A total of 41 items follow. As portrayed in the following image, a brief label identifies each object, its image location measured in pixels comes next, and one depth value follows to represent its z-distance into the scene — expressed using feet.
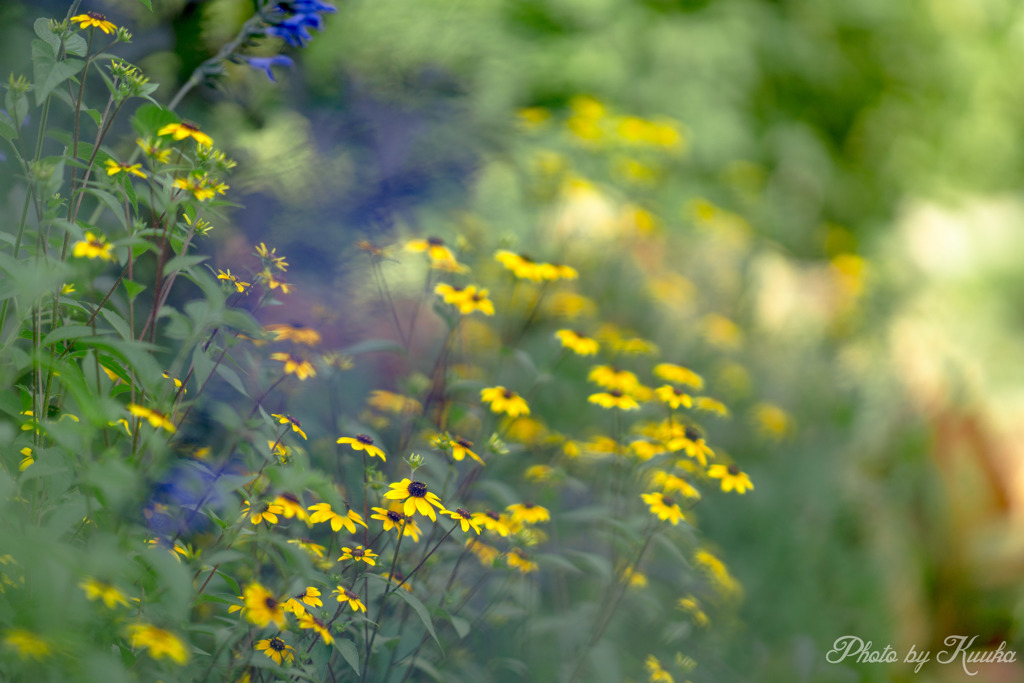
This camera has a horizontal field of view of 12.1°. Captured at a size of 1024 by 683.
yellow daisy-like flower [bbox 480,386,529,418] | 12.17
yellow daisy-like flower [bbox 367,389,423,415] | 12.61
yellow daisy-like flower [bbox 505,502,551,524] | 12.06
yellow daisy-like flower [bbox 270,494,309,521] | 11.50
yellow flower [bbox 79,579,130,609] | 11.18
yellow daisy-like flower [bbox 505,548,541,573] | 12.13
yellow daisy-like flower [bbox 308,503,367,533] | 11.64
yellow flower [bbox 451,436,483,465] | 11.88
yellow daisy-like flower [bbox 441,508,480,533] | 11.73
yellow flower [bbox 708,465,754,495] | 12.21
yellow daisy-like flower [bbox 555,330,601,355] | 12.38
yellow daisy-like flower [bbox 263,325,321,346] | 12.19
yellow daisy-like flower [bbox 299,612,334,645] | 11.55
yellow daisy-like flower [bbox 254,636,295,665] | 11.59
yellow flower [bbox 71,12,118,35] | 11.60
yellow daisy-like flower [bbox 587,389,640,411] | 12.25
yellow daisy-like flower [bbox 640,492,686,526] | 11.98
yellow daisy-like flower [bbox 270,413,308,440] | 11.67
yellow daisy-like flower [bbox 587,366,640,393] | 12.44
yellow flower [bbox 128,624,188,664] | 11.15
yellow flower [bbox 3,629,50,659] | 11.08
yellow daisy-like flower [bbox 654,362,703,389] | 12.60
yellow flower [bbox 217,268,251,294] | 11.65
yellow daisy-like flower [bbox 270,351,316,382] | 11.99
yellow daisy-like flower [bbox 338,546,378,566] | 11.67
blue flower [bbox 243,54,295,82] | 12.10
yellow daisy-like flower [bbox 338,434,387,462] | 11.79
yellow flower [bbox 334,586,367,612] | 11.62
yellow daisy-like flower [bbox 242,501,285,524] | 11.57
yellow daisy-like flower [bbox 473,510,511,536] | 11.88
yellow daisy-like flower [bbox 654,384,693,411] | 12.29
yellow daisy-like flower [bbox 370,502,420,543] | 11.71
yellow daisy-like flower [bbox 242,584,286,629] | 11.35
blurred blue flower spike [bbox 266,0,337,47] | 12.02
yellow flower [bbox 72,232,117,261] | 11.36
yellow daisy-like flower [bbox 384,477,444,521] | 11.68
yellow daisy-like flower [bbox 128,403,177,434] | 11.36
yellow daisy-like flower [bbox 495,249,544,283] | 12.37
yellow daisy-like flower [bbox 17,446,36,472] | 11.61
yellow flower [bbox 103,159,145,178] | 11.56
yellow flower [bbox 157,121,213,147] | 11.61
